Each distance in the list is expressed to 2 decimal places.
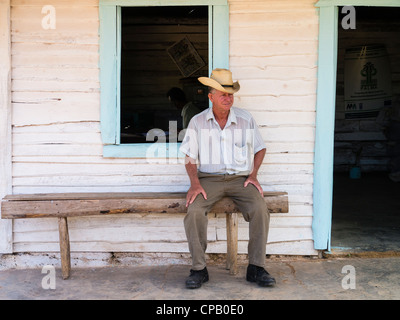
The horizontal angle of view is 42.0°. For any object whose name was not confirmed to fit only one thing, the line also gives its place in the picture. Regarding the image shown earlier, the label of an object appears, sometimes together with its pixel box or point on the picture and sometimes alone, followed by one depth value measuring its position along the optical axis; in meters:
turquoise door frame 4.42
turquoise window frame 4.41
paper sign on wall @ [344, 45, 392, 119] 9.00
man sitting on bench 4.05
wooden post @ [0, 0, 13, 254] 4.43
